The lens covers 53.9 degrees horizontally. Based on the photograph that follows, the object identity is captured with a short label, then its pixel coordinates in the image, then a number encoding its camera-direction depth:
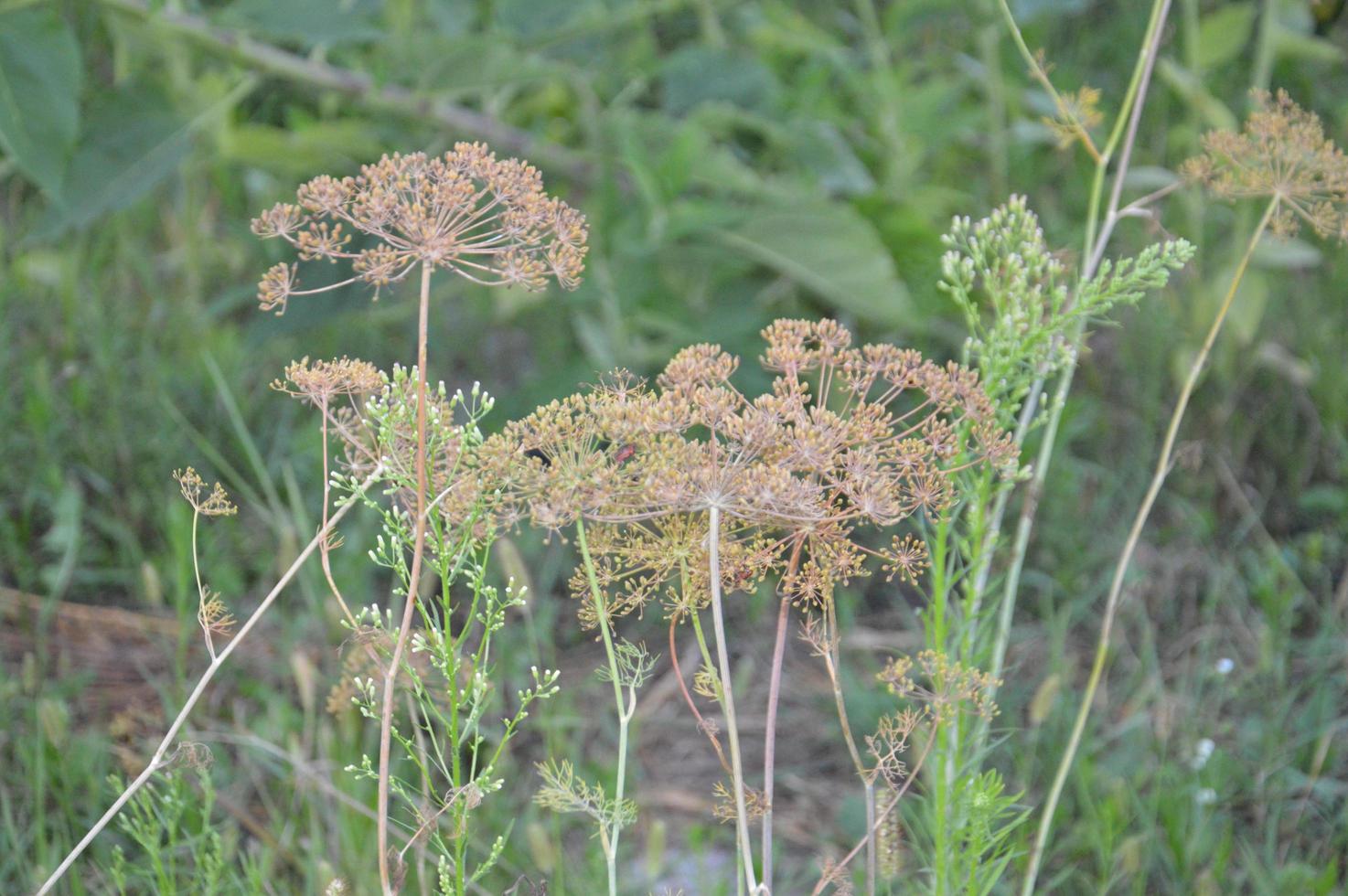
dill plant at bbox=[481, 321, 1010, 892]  1.00
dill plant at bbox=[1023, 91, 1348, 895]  1.39
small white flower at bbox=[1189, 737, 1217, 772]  2.05
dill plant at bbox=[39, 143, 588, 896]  0.99
